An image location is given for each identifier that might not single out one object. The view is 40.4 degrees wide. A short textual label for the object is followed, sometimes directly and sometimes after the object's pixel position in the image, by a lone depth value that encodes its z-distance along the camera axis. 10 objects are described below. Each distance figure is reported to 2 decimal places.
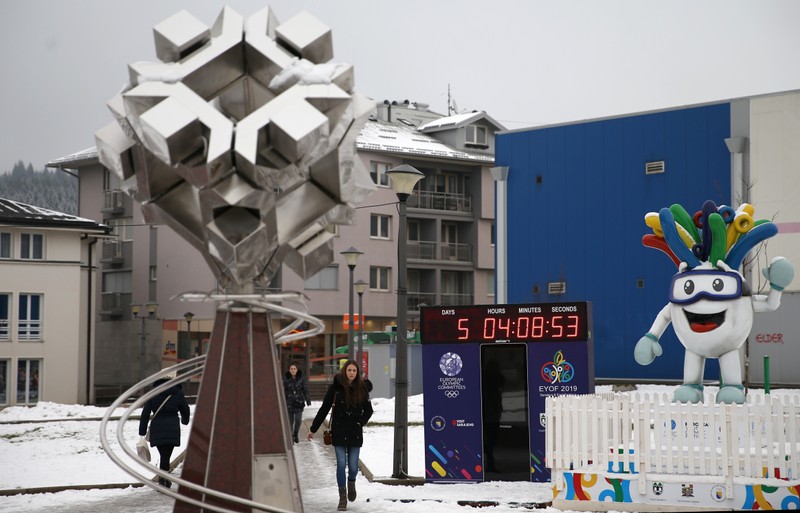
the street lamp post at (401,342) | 17.14
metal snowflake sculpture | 8.74
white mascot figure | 15.76
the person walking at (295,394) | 22.42
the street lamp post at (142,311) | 45.52
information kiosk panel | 16.02
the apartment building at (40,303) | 42.66
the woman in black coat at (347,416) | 13.73
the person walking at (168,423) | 14.88
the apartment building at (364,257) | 58.94
